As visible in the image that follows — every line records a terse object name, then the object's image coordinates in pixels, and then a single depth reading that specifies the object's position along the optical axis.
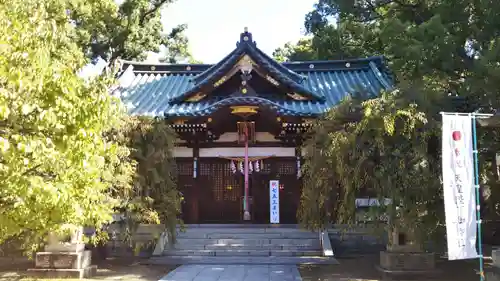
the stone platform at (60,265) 10.04
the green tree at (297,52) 32.94
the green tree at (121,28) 26.39
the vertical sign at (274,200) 14.22
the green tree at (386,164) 9.16
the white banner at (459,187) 7.55
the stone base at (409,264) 10.03
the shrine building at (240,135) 14.40
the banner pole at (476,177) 7.64
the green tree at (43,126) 4.60
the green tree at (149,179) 10.45
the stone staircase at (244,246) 11.98
